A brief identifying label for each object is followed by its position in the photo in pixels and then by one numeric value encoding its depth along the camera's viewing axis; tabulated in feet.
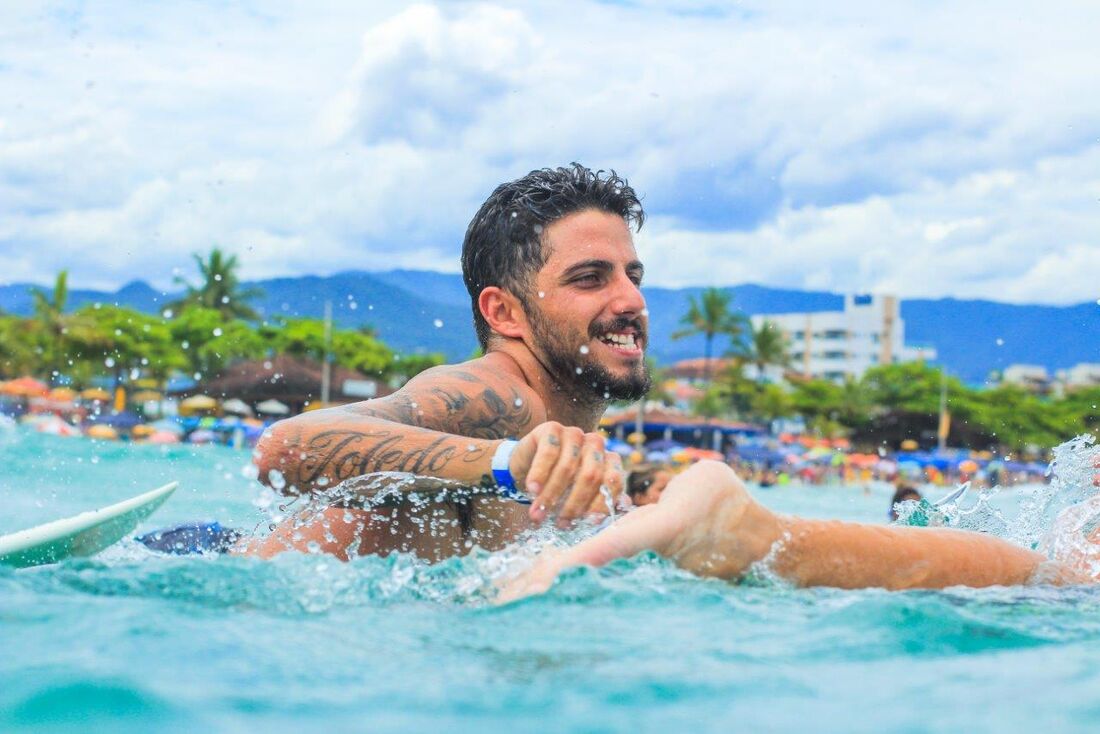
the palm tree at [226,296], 198.16
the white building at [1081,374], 319.04
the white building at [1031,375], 292.40
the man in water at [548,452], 8.82
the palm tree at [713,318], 199.00
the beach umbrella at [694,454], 127.03
